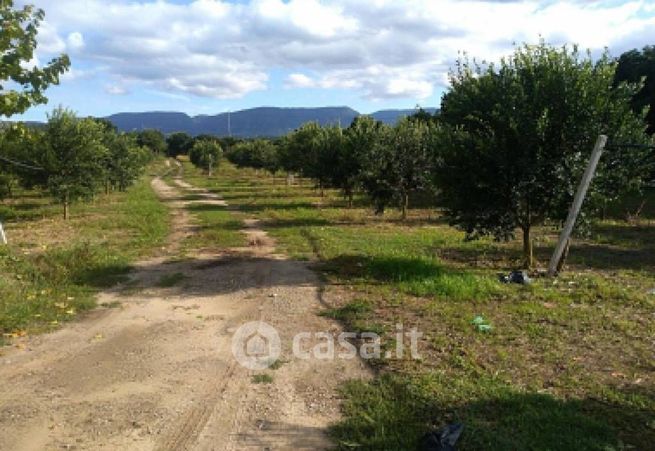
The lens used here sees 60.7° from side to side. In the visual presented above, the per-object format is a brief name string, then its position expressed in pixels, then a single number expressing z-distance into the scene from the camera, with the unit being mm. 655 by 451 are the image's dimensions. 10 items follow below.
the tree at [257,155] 54750
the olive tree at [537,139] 11039
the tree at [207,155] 72750
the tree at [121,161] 34500
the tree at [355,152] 23988
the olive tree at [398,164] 22688
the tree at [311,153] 29922
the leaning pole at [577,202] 10180
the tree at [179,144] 135000
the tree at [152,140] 115750
